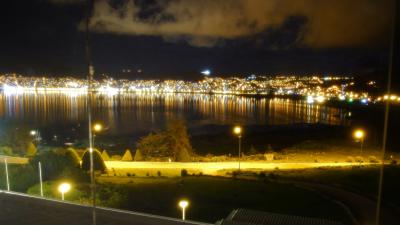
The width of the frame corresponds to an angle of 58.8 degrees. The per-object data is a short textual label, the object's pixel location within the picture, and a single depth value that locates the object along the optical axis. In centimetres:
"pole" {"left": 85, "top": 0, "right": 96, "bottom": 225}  346
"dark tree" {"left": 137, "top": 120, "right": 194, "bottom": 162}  2523
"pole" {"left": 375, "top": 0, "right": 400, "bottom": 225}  274
